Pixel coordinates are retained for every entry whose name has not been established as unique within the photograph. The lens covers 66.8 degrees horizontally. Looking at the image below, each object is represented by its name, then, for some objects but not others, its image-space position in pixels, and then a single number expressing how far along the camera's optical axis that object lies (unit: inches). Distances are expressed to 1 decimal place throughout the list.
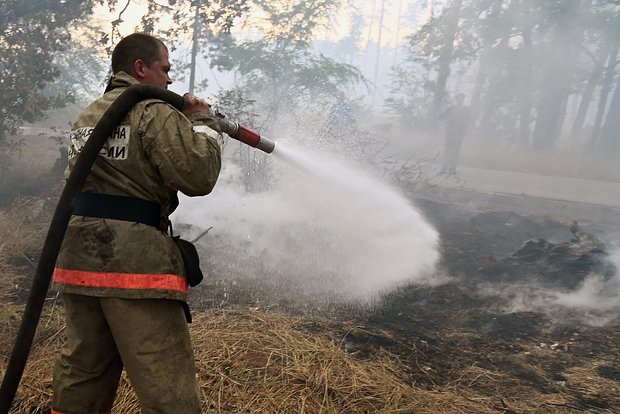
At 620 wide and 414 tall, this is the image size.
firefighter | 72.1
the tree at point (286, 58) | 649.0
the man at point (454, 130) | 517.7
